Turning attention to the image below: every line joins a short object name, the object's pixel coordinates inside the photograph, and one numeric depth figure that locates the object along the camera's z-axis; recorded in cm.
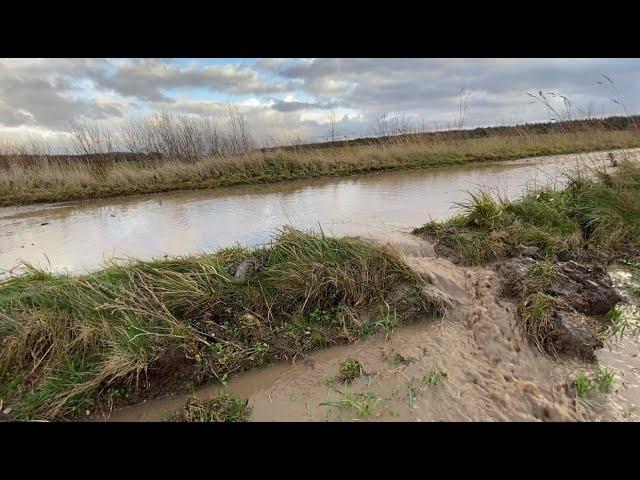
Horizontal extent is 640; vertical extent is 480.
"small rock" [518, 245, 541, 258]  470
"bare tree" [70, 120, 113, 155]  1578
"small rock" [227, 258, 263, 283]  415
